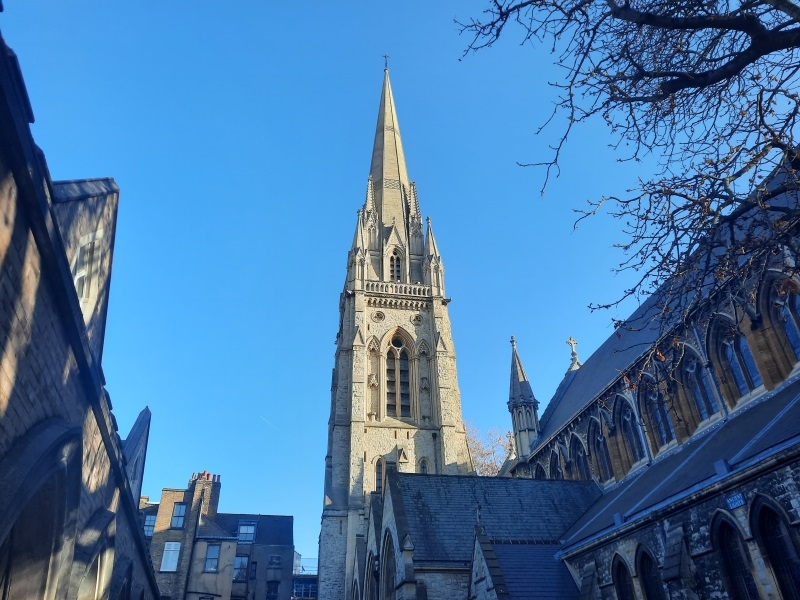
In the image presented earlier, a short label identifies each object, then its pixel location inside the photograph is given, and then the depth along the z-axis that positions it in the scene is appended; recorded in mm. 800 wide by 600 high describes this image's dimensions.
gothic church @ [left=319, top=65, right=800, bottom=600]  11398
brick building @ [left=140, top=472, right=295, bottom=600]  31516
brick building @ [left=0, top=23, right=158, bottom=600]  4789
